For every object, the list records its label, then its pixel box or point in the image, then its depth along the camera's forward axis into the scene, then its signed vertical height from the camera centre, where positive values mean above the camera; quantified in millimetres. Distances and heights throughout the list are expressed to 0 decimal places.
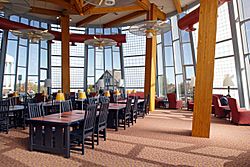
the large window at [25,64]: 11164 +1901
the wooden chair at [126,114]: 6457 -531
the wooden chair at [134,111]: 7217 -504
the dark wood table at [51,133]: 3900 -665
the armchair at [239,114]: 6922 -645
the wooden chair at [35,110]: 4538 -253
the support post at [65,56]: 11047 +2124
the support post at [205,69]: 5348 +642
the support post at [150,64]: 10273 +1550
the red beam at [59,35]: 9656 +3480
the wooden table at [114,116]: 6090 -572
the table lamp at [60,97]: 4307 +18
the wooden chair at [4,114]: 5770 -405
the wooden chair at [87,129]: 4057 -617
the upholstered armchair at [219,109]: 8391 -562
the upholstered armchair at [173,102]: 11438 -351
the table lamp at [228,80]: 8078 +525
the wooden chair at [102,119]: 4727 -504
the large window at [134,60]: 13852 +2330
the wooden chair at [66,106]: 5614 -214
